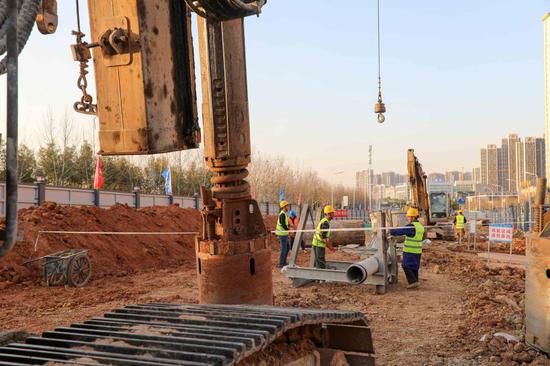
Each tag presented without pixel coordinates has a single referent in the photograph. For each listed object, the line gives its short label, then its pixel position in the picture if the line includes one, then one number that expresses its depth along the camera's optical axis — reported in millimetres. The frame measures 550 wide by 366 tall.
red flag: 23953
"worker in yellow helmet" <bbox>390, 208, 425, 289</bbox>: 11102
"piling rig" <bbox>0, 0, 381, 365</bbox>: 2383
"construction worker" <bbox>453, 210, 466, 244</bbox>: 24725
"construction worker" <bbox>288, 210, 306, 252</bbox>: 18498
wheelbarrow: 11891
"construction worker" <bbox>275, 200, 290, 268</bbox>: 14641
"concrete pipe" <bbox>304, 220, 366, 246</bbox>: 21578
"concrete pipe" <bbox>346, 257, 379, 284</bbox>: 10516
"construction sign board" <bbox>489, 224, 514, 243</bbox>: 16906
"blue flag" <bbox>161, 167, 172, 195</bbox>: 34759
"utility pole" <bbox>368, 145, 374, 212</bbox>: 47531
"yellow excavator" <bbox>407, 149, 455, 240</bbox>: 24312
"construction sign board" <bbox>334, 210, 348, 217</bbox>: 41978
